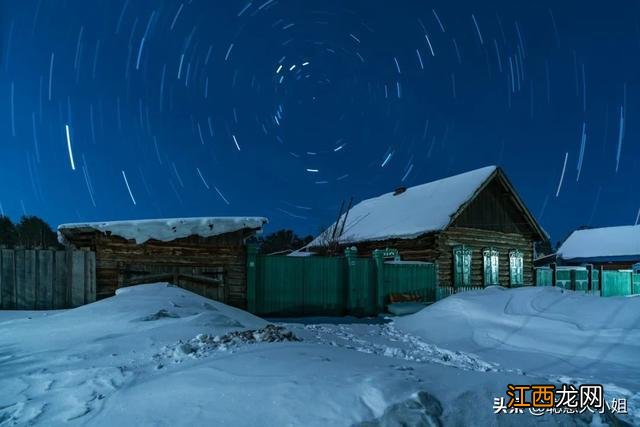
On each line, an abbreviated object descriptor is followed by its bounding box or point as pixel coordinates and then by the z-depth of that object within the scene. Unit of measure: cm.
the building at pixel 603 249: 3481
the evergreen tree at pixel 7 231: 3799
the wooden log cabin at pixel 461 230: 1822
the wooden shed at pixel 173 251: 1032
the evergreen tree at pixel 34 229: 3728
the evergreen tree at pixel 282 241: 5298
